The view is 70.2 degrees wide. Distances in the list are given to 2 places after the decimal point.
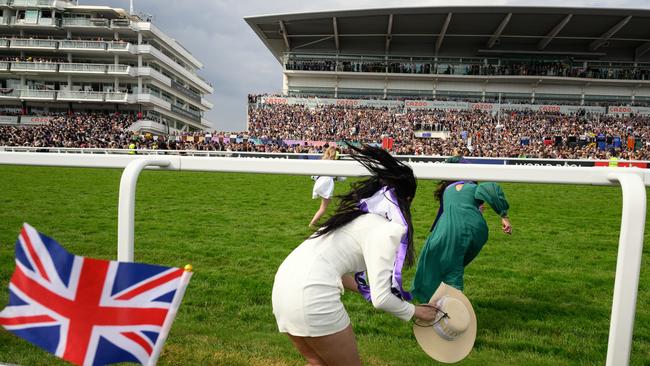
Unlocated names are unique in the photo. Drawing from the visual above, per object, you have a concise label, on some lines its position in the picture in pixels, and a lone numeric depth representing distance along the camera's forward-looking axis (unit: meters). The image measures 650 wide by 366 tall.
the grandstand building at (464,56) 47.59
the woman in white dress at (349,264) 1.97
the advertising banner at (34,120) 51.28
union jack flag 1.51
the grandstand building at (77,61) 52.69
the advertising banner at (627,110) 44.47
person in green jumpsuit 3.54
